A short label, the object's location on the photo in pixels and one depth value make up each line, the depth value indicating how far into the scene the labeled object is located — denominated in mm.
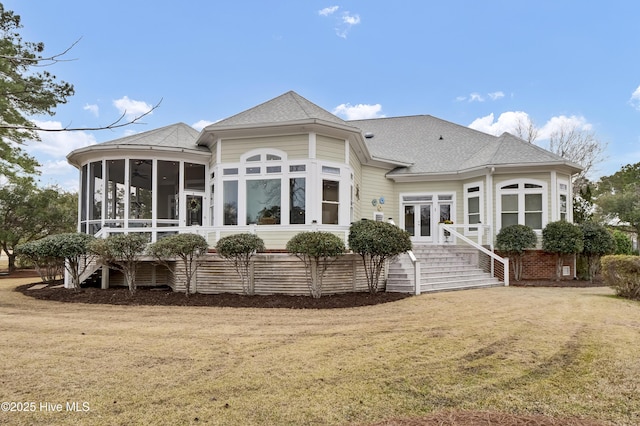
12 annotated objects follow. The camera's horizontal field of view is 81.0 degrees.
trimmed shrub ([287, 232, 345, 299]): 8727
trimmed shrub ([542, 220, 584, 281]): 12711
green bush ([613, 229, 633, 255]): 15648
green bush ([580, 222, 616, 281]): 13148
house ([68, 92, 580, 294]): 10898
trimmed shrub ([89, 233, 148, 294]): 9180
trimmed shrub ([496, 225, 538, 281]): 13102
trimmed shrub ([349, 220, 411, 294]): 9219
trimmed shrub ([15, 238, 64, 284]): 9750
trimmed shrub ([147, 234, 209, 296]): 9031
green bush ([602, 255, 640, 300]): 8758
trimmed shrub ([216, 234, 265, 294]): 9008
